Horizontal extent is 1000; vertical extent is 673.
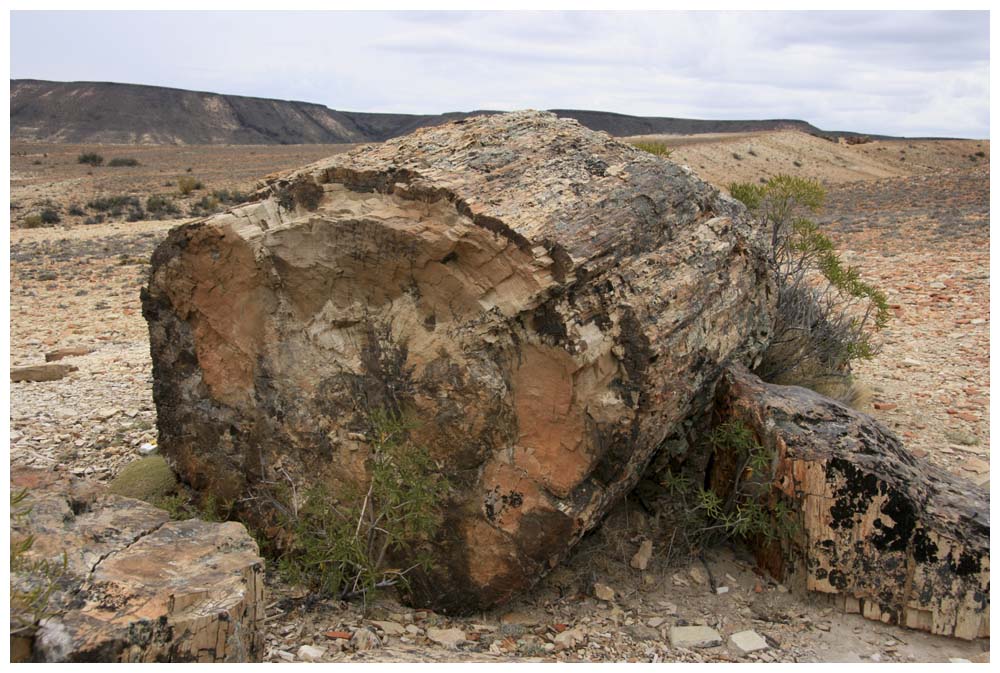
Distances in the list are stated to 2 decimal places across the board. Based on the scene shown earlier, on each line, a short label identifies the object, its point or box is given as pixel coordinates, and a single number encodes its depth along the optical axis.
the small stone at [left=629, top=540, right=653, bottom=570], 4.26
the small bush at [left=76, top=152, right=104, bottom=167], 38.34
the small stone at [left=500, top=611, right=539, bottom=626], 3.93
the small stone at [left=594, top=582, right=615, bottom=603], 4.05
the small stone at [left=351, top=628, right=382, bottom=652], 3.48
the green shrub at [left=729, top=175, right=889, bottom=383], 5.75
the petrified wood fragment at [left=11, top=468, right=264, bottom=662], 2.55
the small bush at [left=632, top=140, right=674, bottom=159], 7.40
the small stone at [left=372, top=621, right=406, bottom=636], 3.68
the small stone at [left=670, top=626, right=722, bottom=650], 3.65
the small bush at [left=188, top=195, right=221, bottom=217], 22.49
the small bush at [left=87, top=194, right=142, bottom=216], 22.38
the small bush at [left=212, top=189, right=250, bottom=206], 24.36
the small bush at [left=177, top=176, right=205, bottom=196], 26.06
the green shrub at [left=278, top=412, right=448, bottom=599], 3.88
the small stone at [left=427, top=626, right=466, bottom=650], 3.63
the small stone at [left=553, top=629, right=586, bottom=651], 3.67
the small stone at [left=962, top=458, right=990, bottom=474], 5.23
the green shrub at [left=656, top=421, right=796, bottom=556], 4.04
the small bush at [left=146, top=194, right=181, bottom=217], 21.94
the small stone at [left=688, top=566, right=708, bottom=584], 4.14
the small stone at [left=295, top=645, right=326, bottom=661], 3.33
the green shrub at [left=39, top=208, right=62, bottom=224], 20.08
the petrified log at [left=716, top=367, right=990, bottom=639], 3.69
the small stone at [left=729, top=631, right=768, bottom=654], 3.57
